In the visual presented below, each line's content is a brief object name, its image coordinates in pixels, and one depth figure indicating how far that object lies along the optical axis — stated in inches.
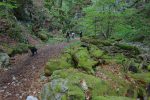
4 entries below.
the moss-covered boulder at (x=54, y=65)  205.7
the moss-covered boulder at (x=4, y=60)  256.3
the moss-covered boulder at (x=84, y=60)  203.1
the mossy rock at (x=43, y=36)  508.0
